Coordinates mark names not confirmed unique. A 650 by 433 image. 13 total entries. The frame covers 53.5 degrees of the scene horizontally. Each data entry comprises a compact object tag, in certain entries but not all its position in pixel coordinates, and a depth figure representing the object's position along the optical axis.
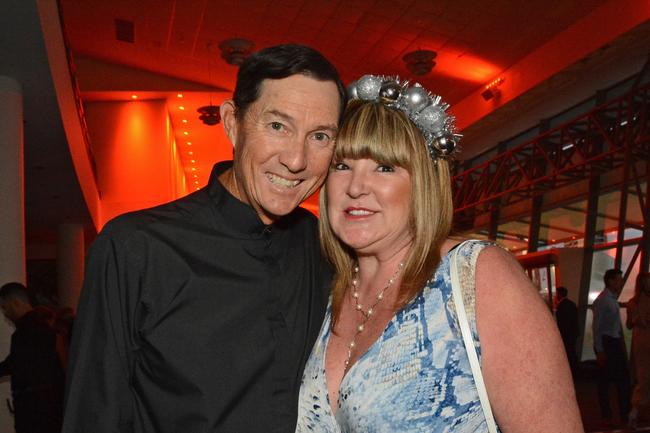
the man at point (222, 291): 1.69
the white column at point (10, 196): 6.37
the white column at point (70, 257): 13.60
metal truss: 9.46
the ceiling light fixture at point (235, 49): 10.47
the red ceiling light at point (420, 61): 10.33
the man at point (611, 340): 7.18
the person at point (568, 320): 9.45
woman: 1.65
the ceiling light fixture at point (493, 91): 11.92
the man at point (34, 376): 4.48
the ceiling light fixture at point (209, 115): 12.13
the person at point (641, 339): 6.42
